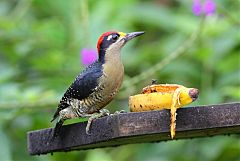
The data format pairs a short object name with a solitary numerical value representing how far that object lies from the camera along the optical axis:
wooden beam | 8.81
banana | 8.77
